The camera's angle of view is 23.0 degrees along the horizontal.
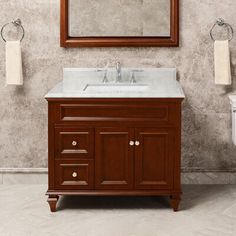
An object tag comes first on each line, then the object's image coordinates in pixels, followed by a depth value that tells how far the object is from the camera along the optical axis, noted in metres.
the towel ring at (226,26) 3.70
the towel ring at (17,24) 3.73
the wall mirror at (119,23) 3.69
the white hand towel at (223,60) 3.65
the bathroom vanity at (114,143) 3.21
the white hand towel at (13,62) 3.70
